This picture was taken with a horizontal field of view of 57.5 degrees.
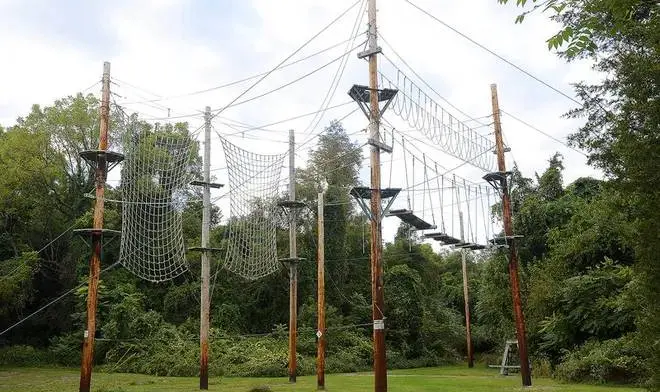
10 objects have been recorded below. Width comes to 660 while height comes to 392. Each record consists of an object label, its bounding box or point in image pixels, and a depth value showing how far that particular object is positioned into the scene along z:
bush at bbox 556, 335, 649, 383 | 18.34
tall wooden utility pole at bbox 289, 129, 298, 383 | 19.48
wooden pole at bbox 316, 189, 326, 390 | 17.23
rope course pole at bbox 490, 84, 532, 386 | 16.45
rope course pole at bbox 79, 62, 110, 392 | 13.40
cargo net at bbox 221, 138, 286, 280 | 19.02
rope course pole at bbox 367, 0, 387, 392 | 10.88
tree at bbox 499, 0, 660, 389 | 8.05
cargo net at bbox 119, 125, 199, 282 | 16.08
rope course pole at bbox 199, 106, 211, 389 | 17.20
